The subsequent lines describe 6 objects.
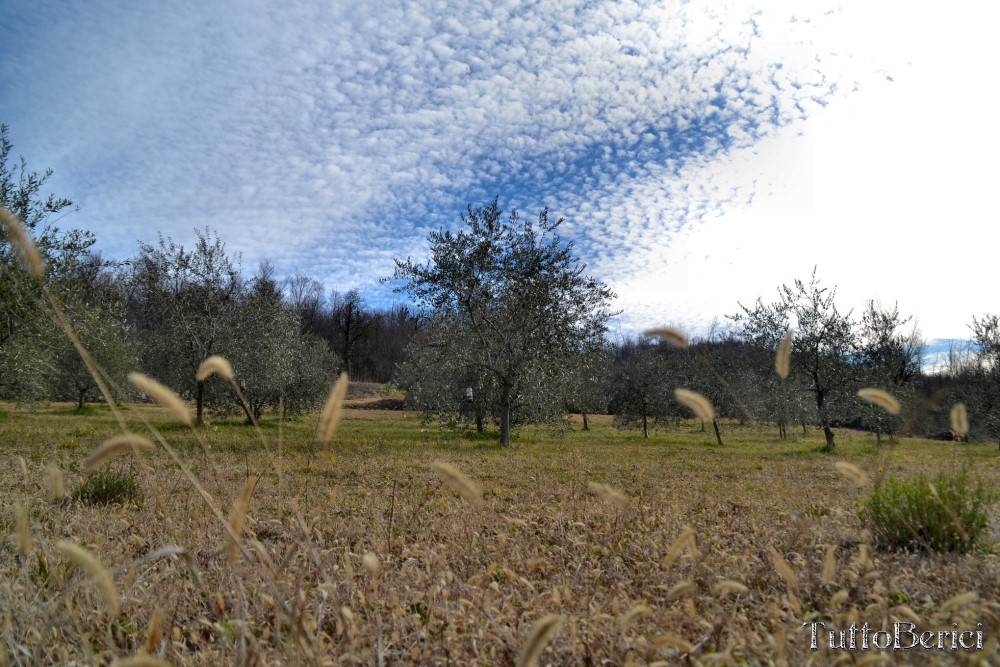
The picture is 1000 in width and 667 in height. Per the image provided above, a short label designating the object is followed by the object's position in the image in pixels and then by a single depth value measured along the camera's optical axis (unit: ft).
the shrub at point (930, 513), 15.80
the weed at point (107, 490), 23.03
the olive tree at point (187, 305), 86.28
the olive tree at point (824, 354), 93.66
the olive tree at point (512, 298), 73.72
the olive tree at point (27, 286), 46.19
